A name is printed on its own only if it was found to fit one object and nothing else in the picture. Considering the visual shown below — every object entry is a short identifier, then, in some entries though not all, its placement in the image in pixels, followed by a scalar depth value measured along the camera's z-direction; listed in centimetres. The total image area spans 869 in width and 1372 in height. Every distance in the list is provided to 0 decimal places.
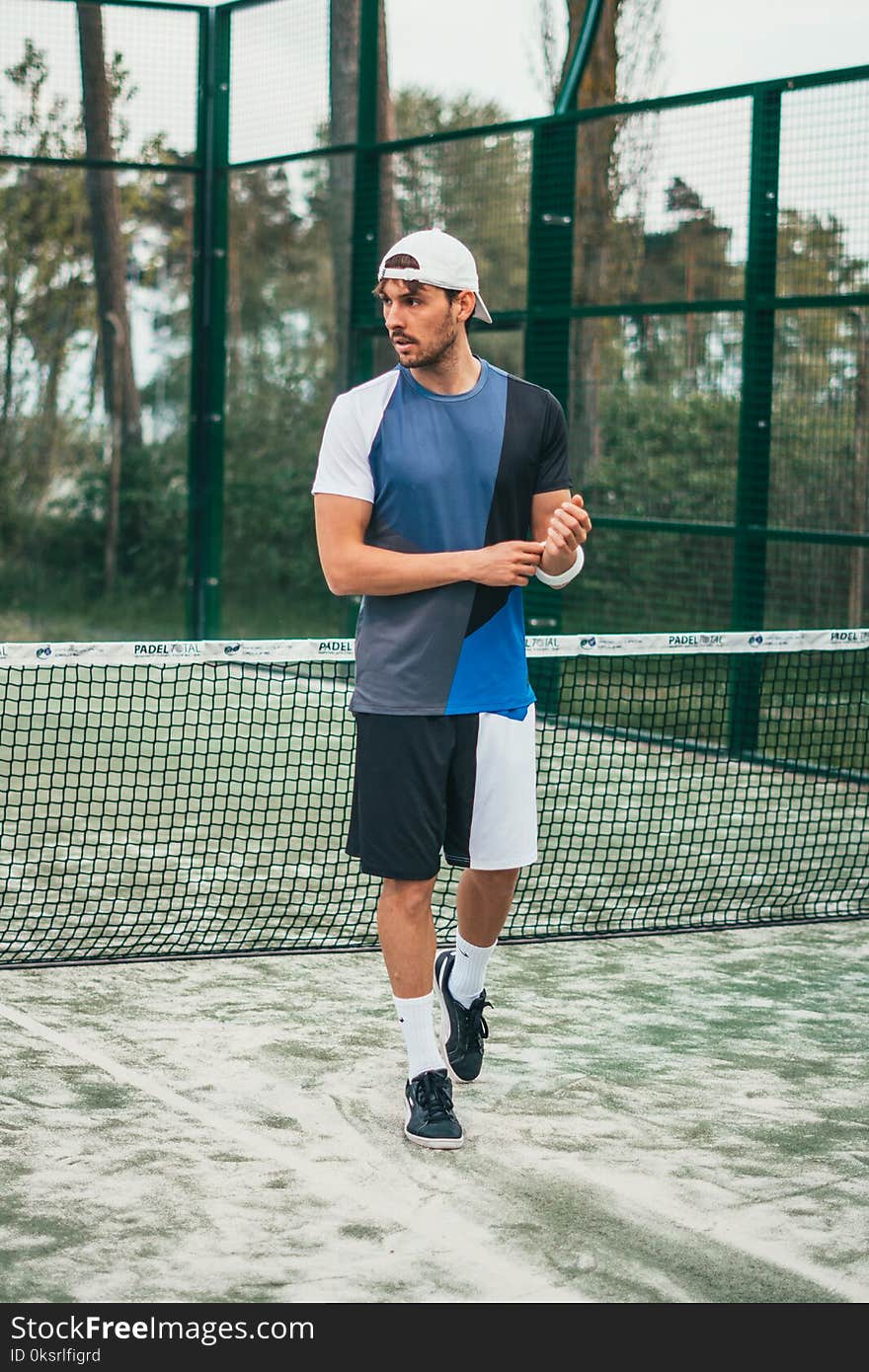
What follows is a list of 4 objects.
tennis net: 560
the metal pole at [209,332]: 1199
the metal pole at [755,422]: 876
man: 379
